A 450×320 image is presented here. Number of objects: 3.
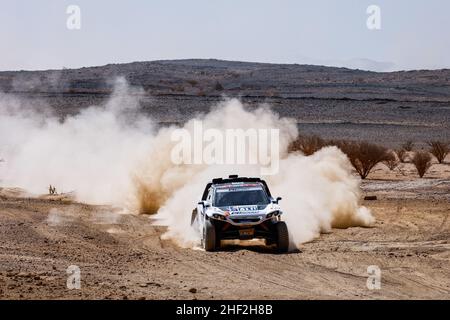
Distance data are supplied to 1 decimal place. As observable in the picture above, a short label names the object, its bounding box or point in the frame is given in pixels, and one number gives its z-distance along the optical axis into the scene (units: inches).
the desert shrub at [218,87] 4183.1
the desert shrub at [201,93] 3612.2
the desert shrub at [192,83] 4483.3
